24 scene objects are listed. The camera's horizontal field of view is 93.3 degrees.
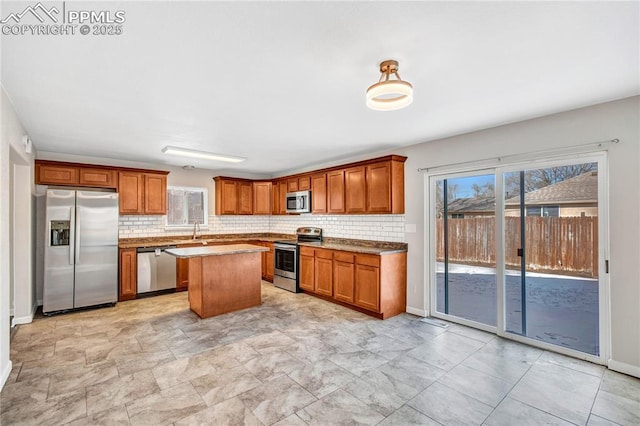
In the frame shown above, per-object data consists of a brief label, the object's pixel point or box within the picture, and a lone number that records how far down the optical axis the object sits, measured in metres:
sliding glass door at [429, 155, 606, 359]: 3.09
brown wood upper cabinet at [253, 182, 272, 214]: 7.11
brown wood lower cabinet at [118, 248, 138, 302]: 5.05
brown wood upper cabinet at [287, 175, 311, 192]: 6.08
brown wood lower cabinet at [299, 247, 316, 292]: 5.36
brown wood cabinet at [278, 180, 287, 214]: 6.74
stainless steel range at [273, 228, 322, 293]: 5.68
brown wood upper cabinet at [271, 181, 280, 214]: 6.97
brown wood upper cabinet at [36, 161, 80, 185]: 4.61
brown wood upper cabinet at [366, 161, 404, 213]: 4.48
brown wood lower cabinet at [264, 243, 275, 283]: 6.43
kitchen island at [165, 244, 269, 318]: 4.23
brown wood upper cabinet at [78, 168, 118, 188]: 4.94
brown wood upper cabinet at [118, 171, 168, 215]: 5.30
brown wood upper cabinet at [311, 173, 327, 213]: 5.65
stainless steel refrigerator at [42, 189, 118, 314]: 4.37
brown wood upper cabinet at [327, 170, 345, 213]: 5.29
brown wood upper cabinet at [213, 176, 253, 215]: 6.67
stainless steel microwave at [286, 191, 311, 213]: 6.04
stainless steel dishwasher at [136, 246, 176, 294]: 5.27
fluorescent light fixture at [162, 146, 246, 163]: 4.66
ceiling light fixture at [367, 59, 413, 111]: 2.00
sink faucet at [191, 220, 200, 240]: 6.36
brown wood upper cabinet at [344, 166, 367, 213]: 4.88
